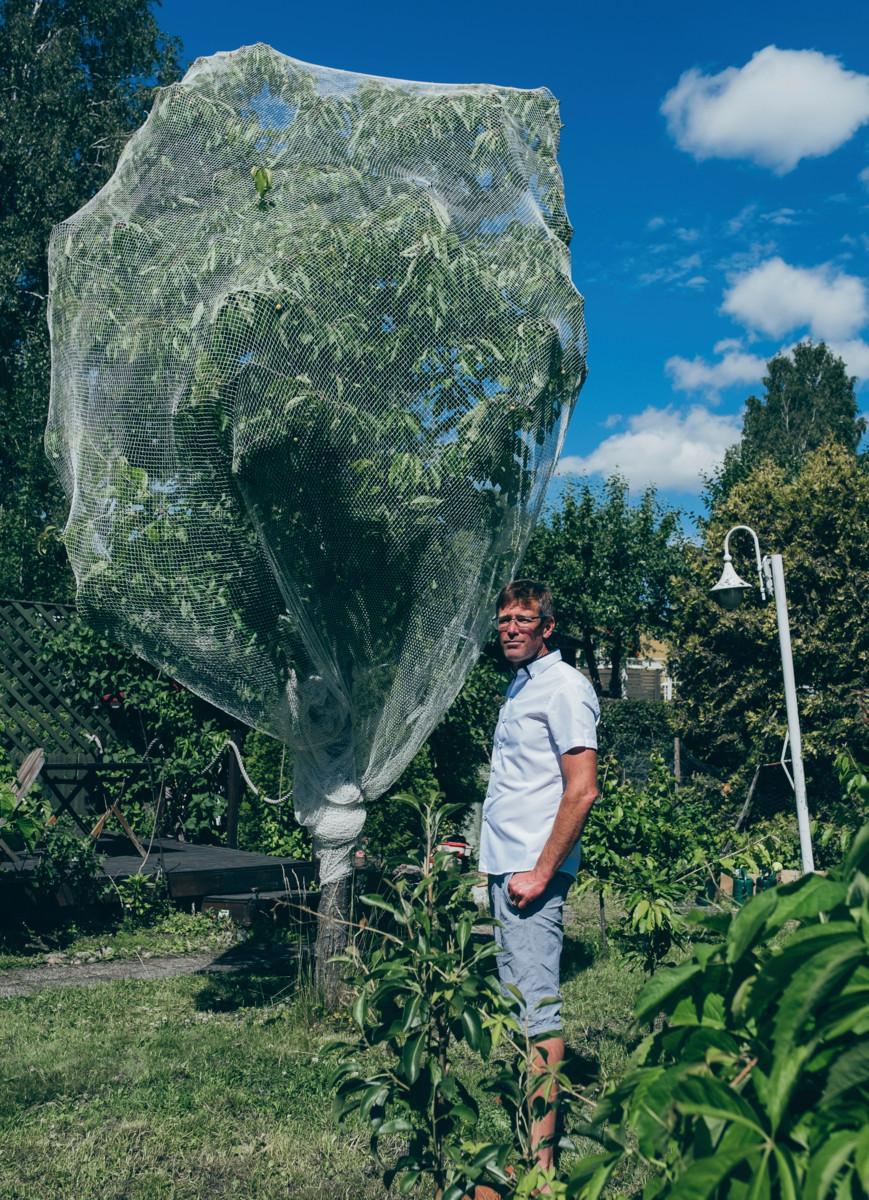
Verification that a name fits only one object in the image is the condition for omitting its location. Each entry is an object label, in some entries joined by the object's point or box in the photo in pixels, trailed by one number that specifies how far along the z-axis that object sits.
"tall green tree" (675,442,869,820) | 16.31
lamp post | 9.18
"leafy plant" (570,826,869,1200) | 0.91
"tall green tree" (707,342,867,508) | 34.72
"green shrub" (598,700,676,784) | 17.70
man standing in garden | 3.02
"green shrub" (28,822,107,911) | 7.04
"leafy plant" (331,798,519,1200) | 2.04
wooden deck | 6.54
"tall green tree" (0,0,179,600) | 16.61
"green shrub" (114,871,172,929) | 7.43
